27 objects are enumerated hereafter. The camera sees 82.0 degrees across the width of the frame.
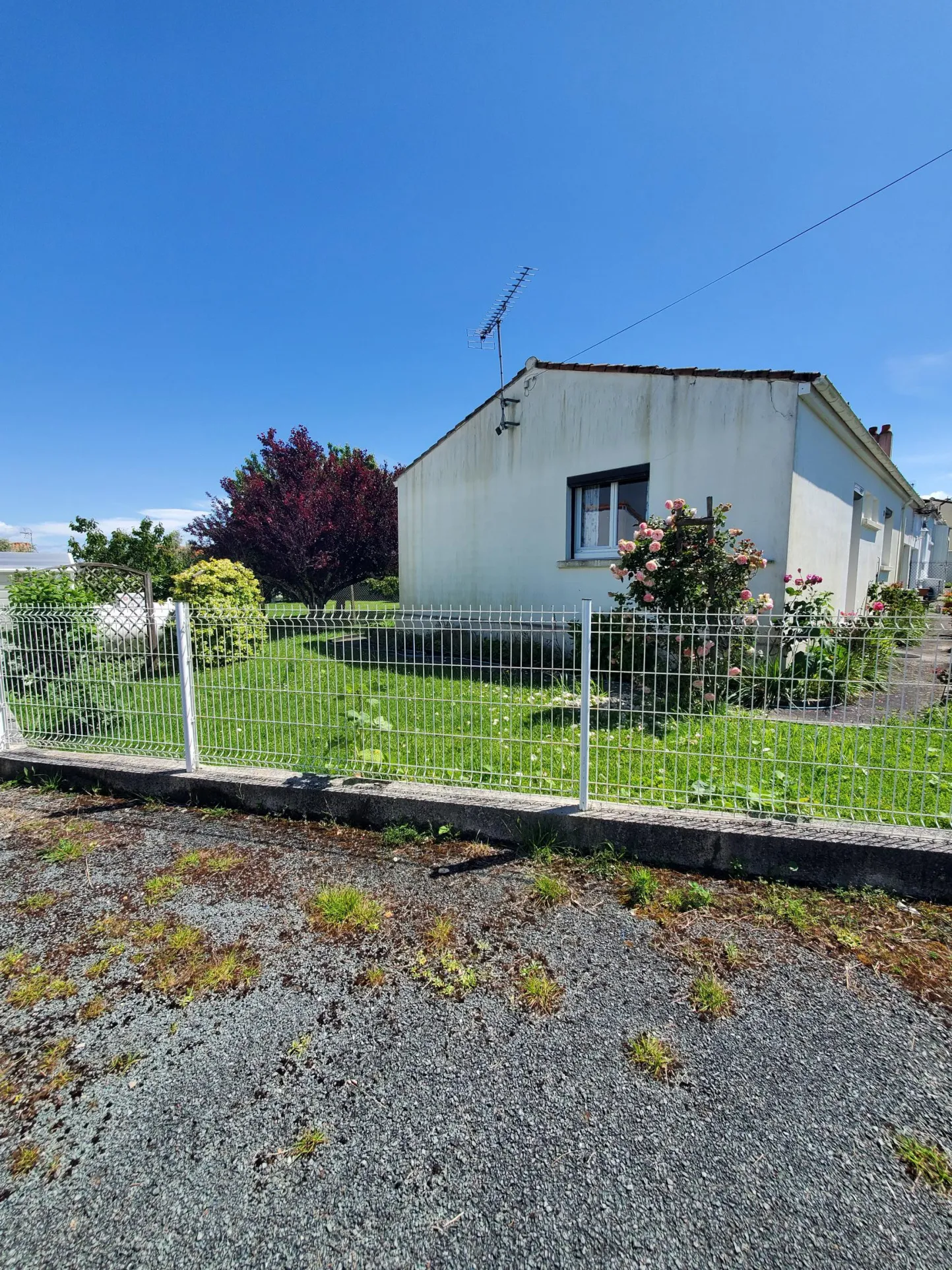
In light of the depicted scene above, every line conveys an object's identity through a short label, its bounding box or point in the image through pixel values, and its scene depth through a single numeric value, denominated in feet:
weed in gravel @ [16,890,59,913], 9.49
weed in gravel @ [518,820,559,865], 11.14
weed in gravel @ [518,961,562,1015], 7.25
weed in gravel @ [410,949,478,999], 7.56
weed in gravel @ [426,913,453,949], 8.49
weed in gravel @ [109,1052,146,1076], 6.34
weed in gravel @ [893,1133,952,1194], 5.04
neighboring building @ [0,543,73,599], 46.53
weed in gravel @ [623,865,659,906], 9.59
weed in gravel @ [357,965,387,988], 7.66
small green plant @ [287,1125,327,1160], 5.35
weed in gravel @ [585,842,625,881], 10.43
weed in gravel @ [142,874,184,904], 9.79
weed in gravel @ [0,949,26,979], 7.91
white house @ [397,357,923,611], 23.88
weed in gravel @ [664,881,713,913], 9.36
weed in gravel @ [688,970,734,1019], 7.08
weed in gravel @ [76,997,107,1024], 7.07
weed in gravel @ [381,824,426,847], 11.80
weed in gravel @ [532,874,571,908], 9.59
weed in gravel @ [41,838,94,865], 11.17
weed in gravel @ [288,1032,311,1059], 6.52
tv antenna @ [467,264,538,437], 32.22
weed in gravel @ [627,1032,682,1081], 6.22
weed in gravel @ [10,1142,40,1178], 5.25
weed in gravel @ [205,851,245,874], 10.78
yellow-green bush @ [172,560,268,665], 13.46
